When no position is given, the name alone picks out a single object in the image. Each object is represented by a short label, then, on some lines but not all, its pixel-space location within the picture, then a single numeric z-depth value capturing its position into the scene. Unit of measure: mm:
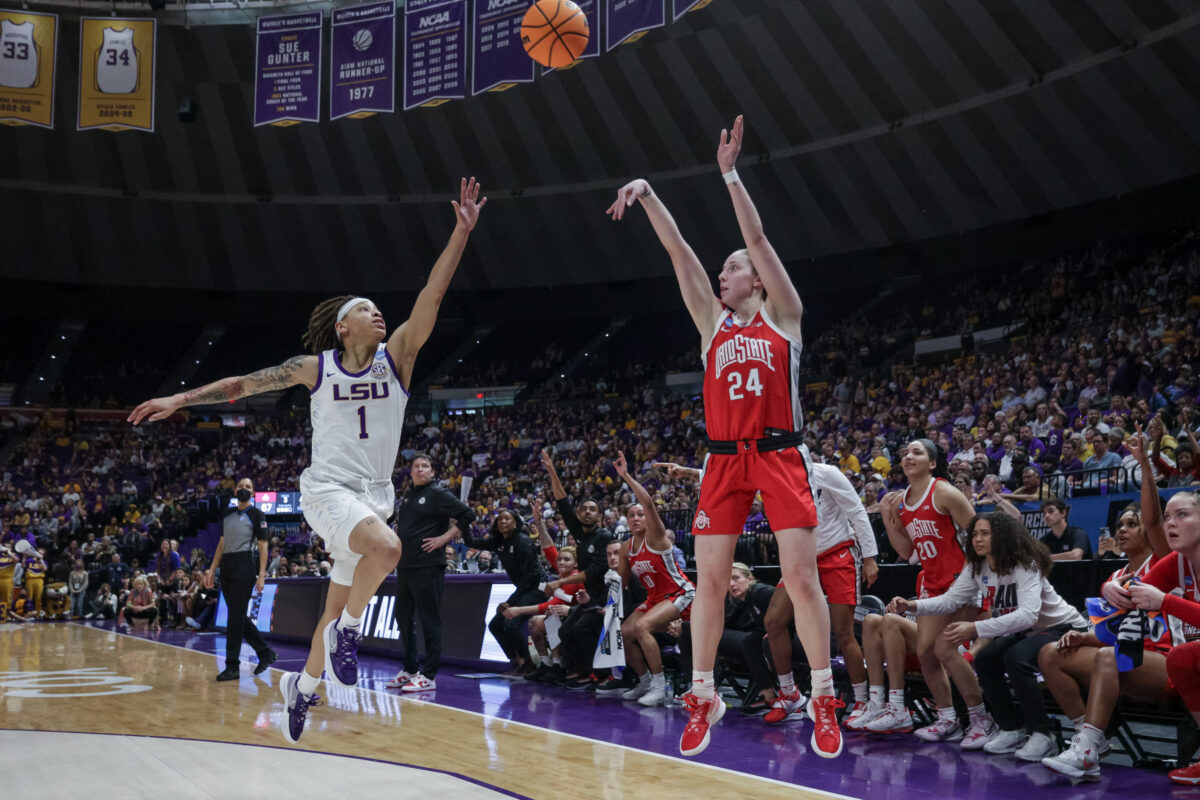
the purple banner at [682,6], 14156
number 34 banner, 17188
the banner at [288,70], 17203
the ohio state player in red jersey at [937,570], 6246
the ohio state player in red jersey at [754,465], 4344
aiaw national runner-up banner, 16844
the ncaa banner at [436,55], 16719
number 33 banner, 17188
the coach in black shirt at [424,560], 9148
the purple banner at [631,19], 14516
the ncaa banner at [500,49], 16125
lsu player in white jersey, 5137
